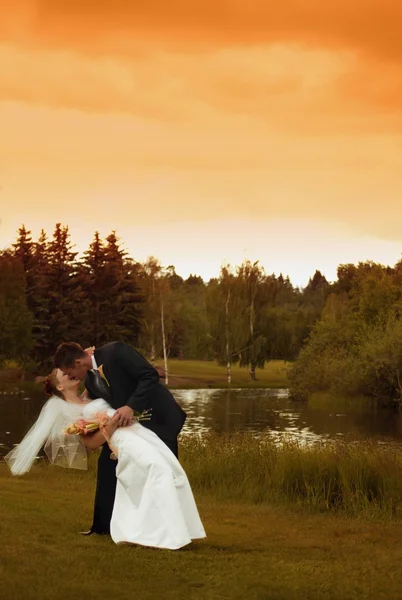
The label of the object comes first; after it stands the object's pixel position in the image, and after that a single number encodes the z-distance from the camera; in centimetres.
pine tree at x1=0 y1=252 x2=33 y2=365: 7012
